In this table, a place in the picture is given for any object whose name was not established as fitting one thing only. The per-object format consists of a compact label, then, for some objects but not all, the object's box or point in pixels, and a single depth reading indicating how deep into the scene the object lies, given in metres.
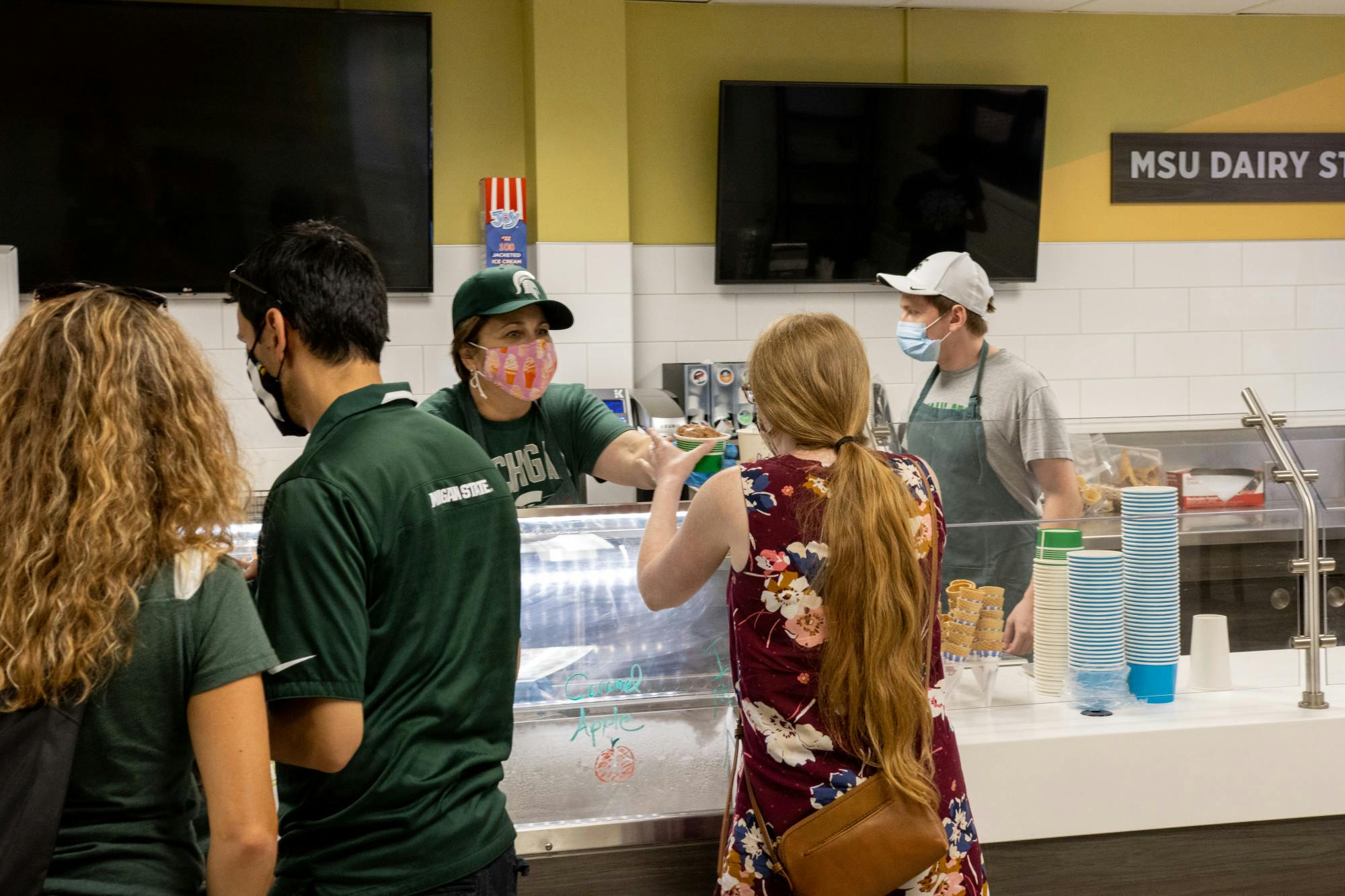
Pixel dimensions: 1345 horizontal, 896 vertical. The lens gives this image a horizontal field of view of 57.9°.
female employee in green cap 2.44
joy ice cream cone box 4.65
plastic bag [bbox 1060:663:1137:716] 2.33
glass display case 2.17
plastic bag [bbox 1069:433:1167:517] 2.47
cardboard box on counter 2.44
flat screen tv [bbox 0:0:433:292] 4.32
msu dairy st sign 5.39
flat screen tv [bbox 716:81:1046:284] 4.96
